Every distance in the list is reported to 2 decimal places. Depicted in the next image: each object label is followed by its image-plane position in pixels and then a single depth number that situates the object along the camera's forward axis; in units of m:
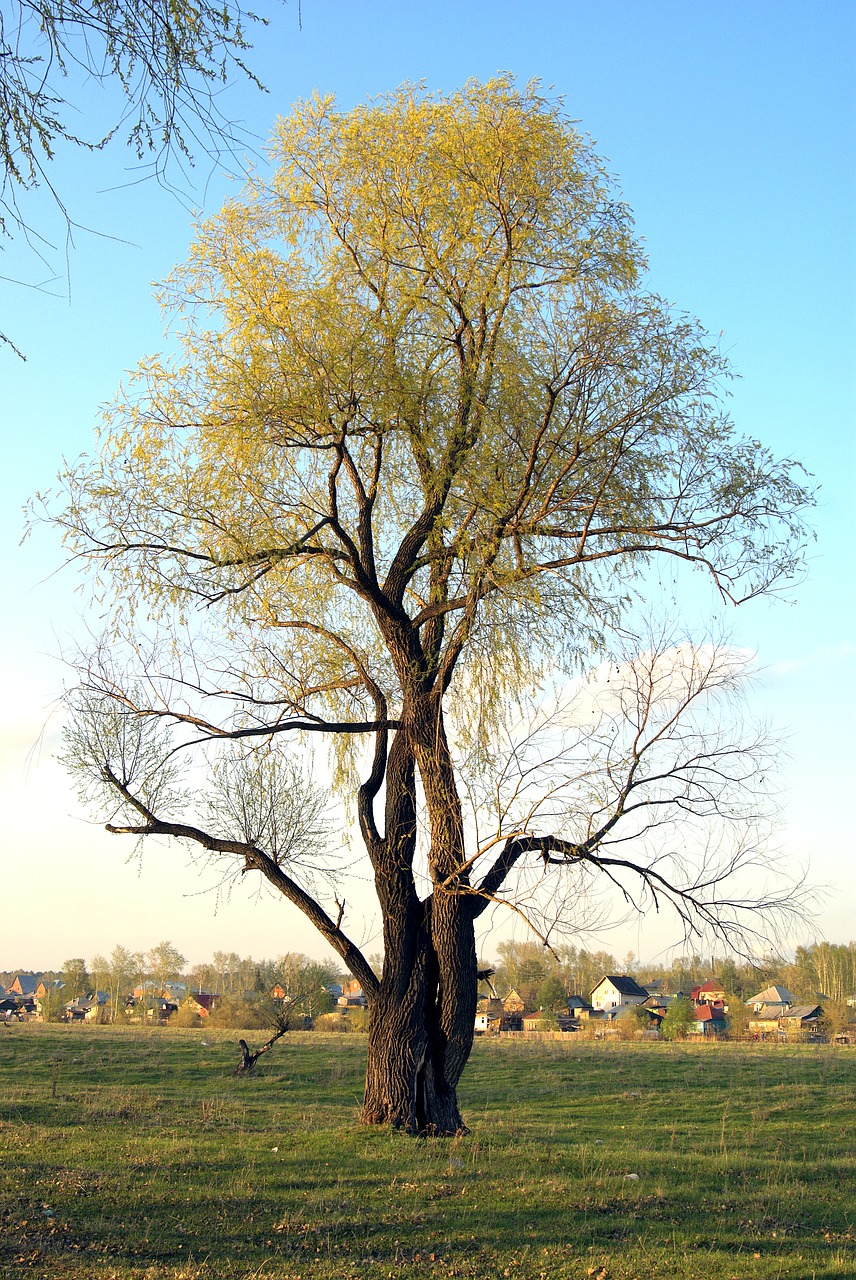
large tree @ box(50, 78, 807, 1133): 9.71
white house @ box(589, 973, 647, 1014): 92.00
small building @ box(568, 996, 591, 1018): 78.22
